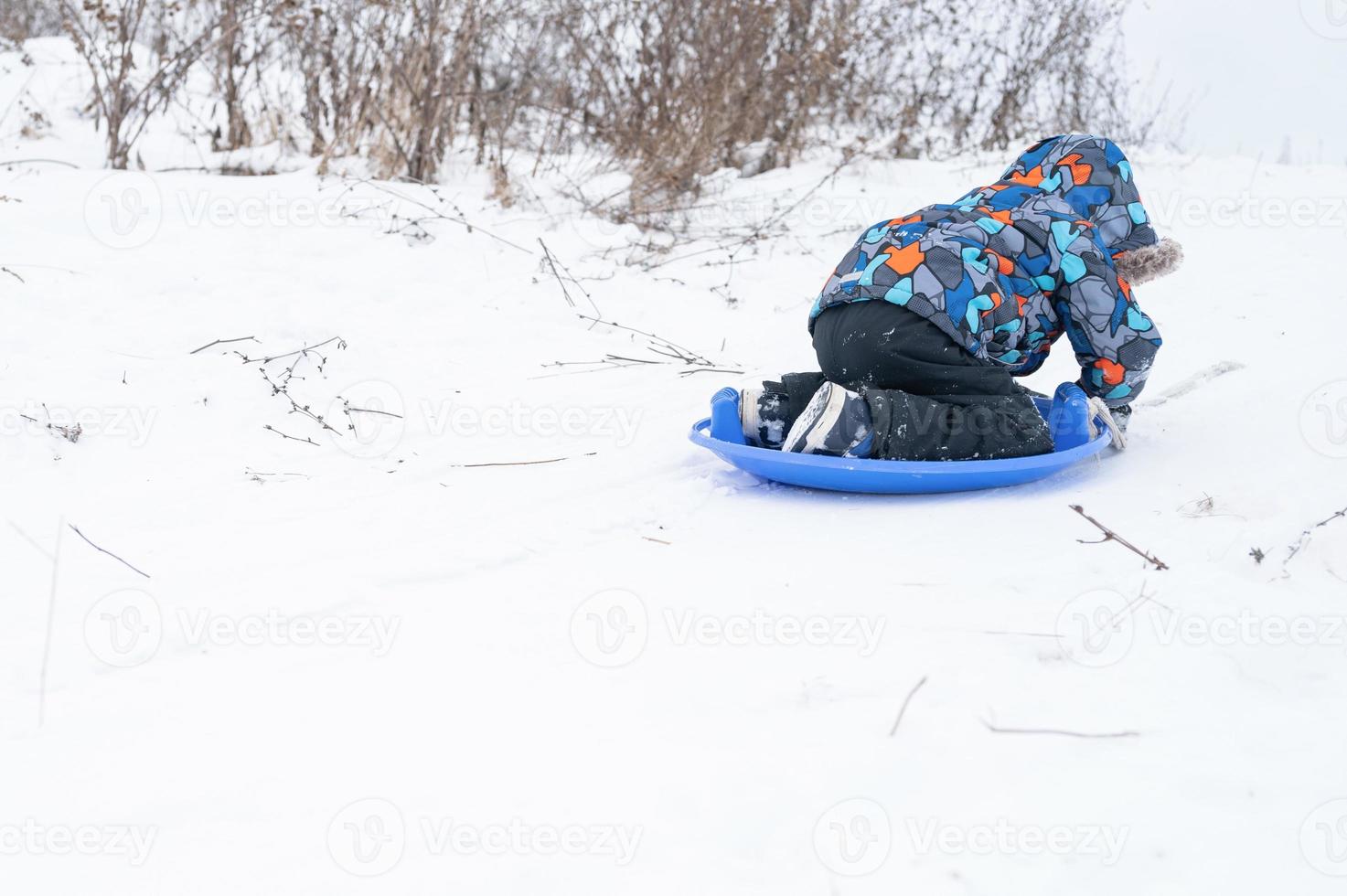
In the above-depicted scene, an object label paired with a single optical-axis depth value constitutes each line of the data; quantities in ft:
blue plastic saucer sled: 7.27
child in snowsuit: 7.48
